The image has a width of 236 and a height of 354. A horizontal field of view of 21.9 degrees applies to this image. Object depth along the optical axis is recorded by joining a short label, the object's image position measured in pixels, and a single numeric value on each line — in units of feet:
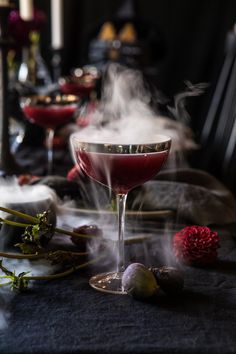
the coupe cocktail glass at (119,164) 2.70
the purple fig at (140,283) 2.43
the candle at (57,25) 7.97
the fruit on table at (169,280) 2.47
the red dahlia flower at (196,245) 2.87
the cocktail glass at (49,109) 5.42
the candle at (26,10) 6.40
